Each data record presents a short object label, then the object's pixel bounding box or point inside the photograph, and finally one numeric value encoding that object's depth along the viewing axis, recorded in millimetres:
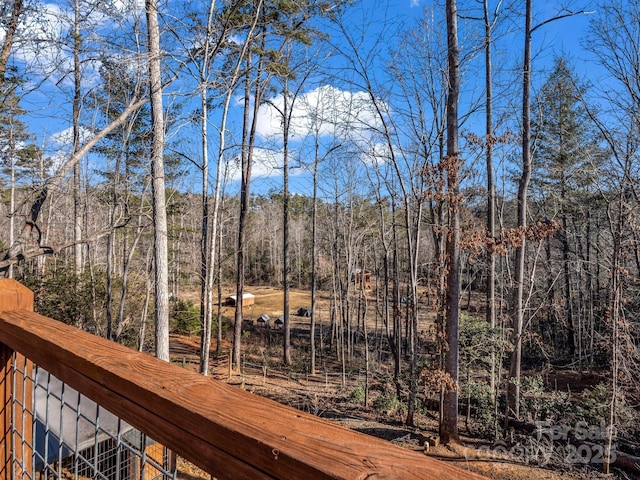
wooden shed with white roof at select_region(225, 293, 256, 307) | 25688
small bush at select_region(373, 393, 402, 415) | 10109
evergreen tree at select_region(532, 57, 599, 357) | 13416
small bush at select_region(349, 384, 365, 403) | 11070
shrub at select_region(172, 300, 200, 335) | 17673
